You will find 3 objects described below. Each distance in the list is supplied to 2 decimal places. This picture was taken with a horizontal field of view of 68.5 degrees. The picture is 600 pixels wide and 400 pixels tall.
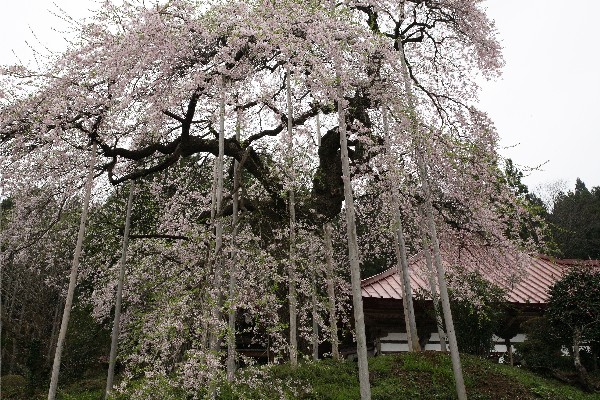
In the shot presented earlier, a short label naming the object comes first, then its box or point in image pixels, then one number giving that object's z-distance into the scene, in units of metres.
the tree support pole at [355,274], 5.76
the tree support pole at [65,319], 6.14
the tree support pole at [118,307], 9.11
